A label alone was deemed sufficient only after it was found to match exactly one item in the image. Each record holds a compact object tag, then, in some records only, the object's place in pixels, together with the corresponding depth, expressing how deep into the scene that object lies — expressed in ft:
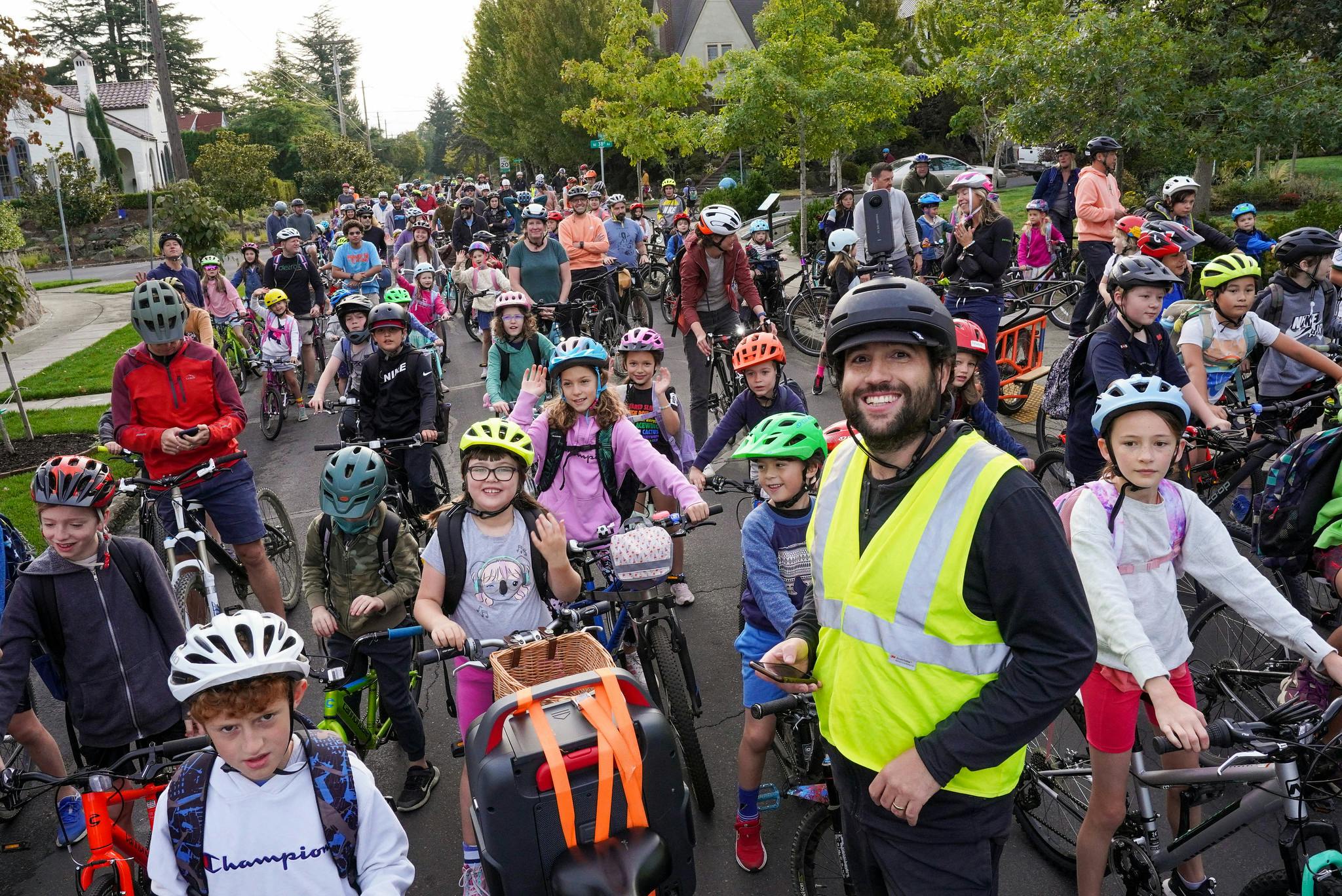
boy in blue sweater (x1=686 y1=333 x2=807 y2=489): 19.60
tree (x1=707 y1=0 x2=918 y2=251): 54.85
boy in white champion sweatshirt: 8.82
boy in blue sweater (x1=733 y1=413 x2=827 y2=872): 13.50
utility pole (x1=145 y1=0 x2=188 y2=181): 68.95
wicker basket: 11.63
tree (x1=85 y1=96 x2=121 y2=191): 176.86
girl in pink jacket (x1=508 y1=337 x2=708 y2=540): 18.04
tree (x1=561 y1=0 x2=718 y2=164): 103.81
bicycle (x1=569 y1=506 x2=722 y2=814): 14.65
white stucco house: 175.01
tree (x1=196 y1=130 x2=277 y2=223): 119.44
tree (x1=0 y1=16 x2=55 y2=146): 38.34
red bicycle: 11.00
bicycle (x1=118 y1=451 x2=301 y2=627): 19.74
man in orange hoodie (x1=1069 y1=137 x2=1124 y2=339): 36.04
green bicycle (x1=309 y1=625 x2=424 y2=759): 14.78
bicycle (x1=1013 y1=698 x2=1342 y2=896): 9.53
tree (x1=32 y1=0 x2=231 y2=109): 247.70
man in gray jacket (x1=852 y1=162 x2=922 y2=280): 38.75
